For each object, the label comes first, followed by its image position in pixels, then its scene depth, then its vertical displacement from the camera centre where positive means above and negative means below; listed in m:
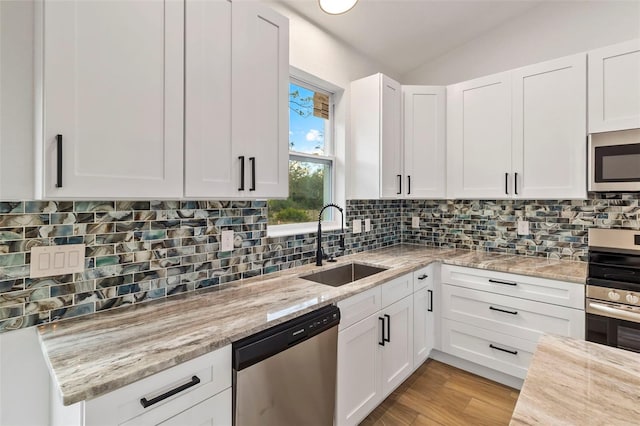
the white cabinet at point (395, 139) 2.56 +0.65
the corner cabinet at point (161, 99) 0.97 +0.44
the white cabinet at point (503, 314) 2.02 -0.73
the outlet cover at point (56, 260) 1.15 -0.19
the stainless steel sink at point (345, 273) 2.17 -0.45
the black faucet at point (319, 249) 2.21 -0.26
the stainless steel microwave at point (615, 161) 1.98 +0.35
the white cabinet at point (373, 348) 1.66 -0.83
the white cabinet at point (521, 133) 2.20 +0.63
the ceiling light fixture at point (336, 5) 1.66 +1.13
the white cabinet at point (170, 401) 0.84 -0.57
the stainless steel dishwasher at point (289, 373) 1.15 -0.68
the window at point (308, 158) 2.32 +0.44
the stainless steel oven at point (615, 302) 1.78 -0.53
